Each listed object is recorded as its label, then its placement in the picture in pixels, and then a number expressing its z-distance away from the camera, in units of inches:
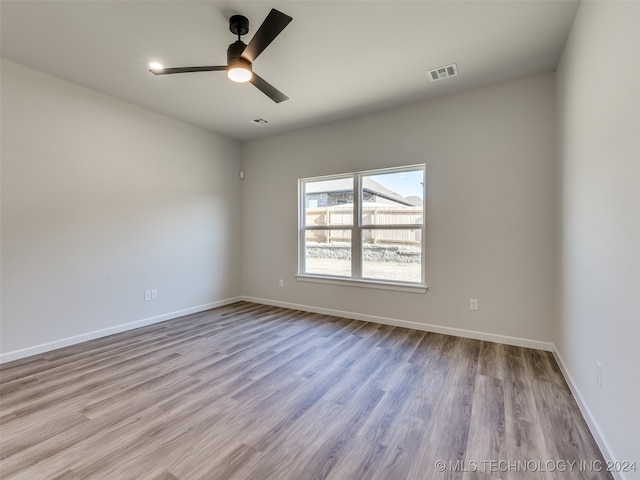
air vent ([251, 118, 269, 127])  165.6
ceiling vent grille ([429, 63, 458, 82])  112.7
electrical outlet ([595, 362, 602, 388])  65.5
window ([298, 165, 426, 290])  148.3
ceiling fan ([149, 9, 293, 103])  73.3
